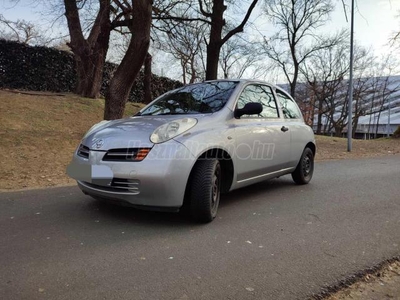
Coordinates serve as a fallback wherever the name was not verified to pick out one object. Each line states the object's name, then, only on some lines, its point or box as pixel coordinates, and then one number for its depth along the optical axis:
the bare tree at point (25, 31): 18.56
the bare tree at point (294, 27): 26.56
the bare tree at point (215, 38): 12.12
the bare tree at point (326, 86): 35.09
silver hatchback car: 3.29
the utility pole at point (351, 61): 12.92
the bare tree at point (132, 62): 8.66
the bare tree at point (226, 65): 34.22
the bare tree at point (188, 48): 13.83
